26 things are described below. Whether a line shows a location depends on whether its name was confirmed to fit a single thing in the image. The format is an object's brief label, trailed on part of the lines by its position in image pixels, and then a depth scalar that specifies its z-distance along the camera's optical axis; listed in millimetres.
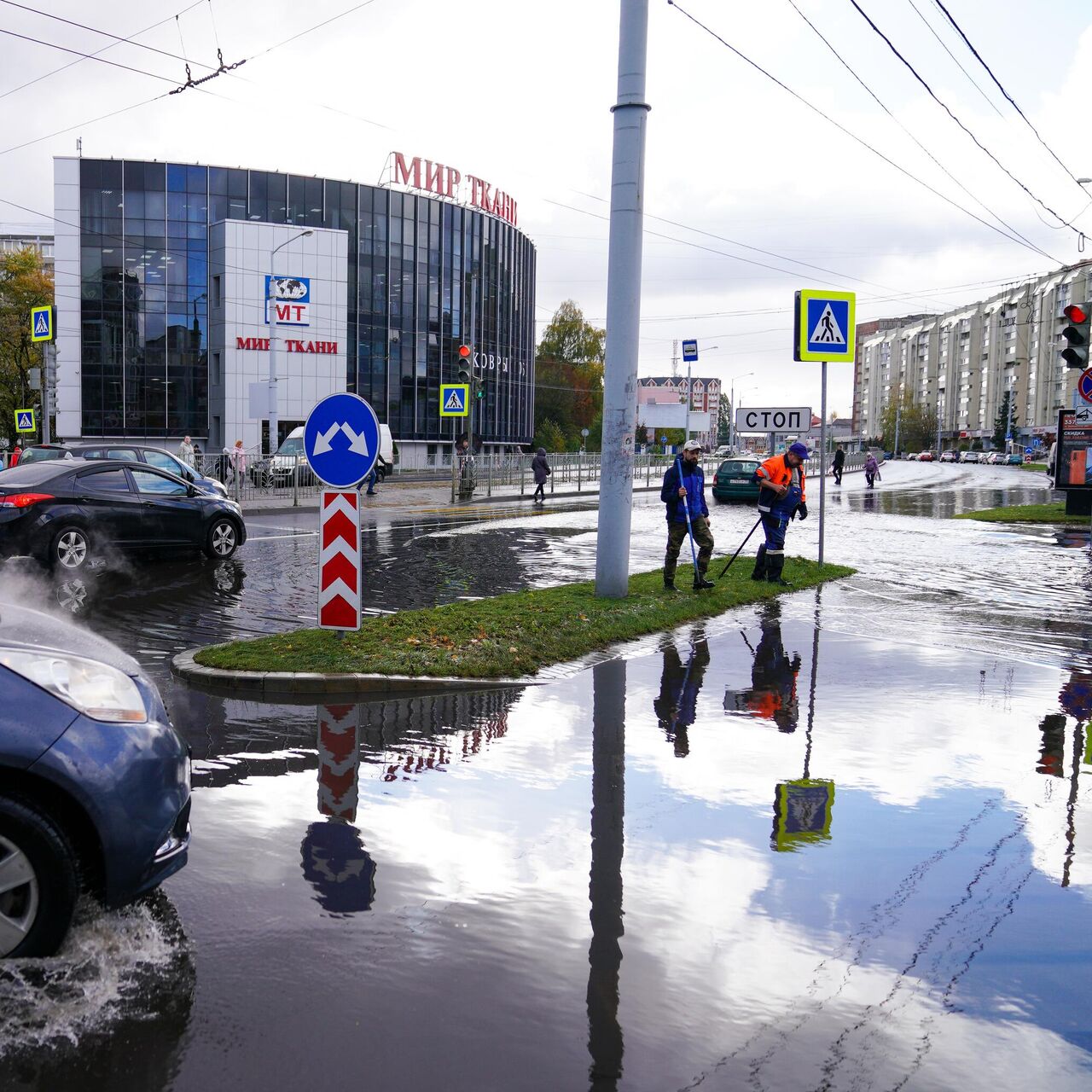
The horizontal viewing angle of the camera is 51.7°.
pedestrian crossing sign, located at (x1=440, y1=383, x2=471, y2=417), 31672
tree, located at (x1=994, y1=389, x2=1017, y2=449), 126688
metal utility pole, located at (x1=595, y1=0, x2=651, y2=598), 11117
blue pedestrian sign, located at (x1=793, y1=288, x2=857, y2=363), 15086
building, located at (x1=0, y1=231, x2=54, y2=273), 141888
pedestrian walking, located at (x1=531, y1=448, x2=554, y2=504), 36434
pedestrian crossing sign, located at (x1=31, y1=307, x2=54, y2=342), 28516
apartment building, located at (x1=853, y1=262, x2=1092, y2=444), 120000
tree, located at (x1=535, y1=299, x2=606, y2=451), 110562
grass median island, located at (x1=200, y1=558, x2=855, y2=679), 8375
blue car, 3484
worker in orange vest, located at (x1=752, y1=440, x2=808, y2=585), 13820
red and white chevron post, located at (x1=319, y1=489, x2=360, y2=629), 8852
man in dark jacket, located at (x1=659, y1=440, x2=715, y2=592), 13062
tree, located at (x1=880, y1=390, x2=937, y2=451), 159375
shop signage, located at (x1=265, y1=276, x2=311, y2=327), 44844
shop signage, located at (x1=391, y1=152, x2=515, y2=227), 69125
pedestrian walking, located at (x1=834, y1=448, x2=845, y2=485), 50684
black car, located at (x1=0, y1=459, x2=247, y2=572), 13523
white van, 32969
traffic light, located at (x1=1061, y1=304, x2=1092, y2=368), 18797
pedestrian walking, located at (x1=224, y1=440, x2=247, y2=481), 31703
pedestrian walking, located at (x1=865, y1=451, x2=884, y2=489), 50438
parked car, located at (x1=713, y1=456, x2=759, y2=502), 37344
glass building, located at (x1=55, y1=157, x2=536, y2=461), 59469
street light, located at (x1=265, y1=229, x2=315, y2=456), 38250
